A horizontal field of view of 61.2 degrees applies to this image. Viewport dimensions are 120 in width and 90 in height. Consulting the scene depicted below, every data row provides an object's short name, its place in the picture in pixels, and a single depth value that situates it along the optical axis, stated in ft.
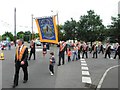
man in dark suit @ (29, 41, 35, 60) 24.17
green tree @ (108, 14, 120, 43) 74.64
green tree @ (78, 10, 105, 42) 78.36
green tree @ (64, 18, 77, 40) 83.37
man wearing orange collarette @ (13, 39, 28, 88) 11.99
